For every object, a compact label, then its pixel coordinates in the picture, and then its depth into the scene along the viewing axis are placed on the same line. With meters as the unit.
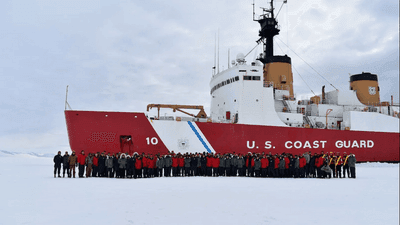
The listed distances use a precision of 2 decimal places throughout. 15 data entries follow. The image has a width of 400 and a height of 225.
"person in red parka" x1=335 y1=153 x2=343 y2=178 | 12.69
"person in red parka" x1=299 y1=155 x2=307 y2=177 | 12.53
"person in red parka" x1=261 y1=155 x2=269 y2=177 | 12.46
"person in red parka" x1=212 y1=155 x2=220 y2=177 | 12.62
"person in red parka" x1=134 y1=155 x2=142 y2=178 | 11.79
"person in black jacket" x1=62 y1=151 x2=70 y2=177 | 11.38
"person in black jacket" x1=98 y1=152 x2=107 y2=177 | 11.68
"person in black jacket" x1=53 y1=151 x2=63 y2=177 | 11.29
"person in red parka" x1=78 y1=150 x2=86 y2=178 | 11.43
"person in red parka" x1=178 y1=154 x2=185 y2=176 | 12.48
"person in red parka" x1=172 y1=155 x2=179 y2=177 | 12.39
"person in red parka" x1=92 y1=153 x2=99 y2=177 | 11.65
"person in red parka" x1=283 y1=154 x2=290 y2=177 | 12.65
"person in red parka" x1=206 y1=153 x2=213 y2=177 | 12.59
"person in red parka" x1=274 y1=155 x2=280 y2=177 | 12.54
